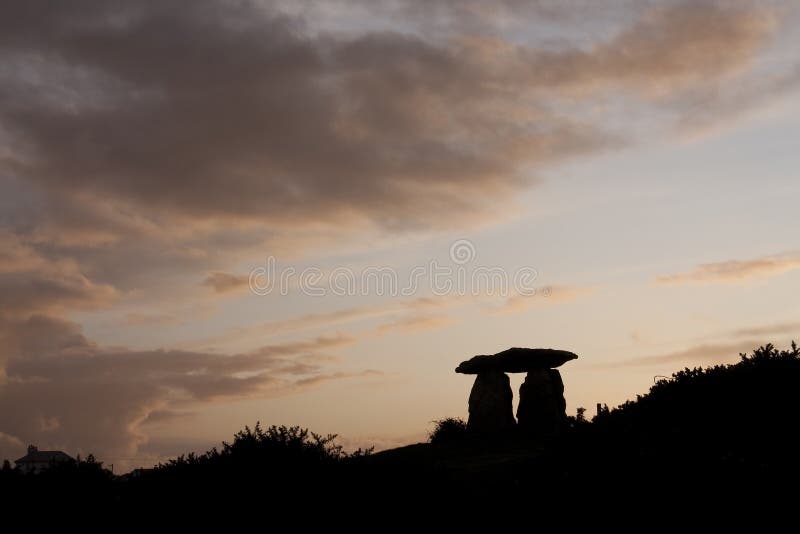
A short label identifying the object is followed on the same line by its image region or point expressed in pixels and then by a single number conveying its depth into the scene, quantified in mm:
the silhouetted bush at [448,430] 55816
